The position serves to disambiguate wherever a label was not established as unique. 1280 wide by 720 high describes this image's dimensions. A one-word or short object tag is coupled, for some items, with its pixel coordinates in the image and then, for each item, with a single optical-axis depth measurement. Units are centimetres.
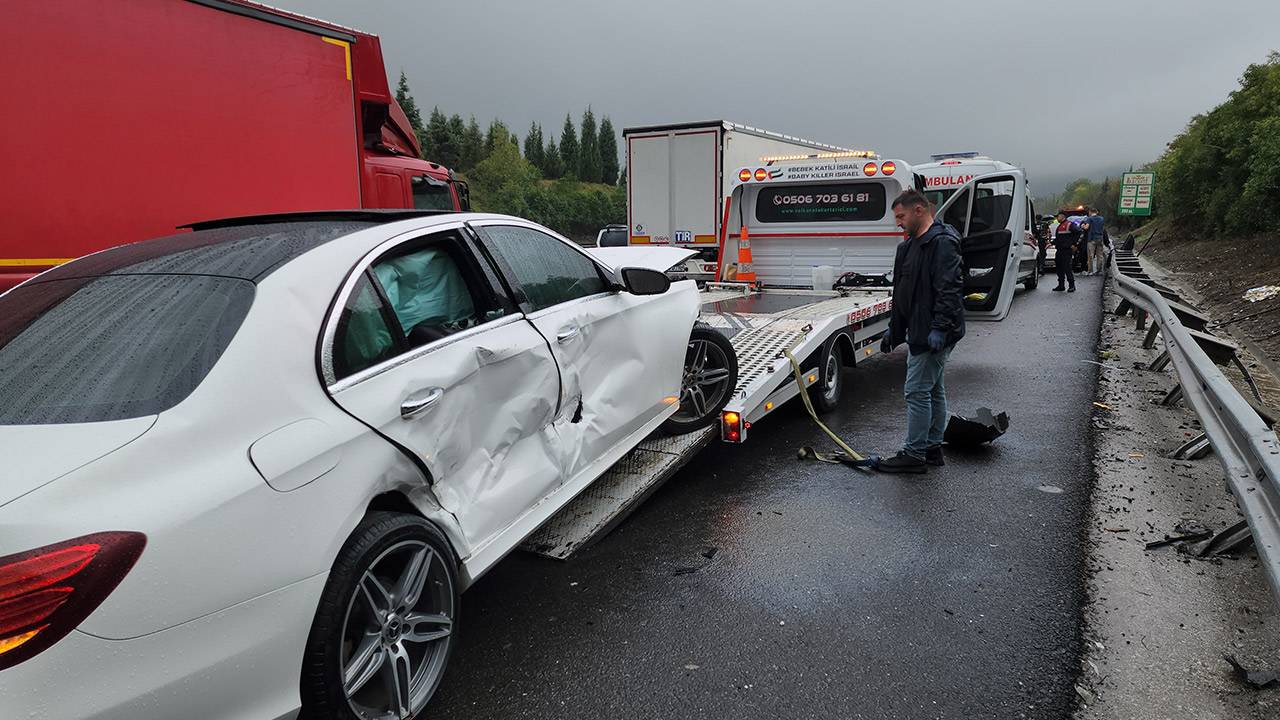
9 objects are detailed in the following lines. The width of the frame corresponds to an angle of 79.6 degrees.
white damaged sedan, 165
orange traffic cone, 937
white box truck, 1443
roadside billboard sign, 4045
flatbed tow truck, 643
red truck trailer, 479
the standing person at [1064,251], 1664
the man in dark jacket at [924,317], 479
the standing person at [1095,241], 1981
